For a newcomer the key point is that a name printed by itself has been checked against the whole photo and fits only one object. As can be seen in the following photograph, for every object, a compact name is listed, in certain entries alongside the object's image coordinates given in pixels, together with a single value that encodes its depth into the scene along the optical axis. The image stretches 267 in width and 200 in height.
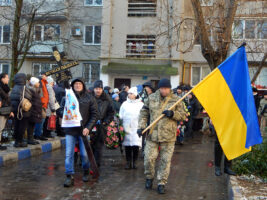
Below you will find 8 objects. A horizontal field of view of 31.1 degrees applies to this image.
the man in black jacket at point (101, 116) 10.12
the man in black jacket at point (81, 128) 8.24
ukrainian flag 7.95
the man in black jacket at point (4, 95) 11.10
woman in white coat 10.66
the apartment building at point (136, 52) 34.31
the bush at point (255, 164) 8.95
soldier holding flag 7.96
